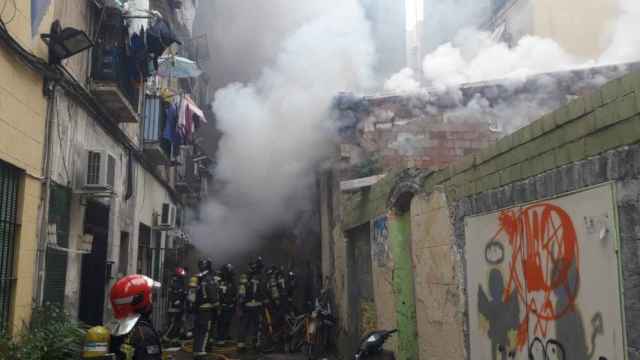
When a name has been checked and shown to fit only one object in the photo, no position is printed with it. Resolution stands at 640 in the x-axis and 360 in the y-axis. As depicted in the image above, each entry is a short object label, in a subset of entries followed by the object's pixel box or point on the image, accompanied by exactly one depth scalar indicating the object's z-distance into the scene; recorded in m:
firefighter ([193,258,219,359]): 10.60
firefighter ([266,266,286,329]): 13.14
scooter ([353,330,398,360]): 5.80
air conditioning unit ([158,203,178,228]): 13.62
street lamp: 6.57
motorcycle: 11.22
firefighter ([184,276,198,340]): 11.56
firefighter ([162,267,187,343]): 13.07
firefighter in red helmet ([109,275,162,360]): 3.74
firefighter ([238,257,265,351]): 12.86
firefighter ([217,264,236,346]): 12.52
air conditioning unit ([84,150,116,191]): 8.02
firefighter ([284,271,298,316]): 13.40
